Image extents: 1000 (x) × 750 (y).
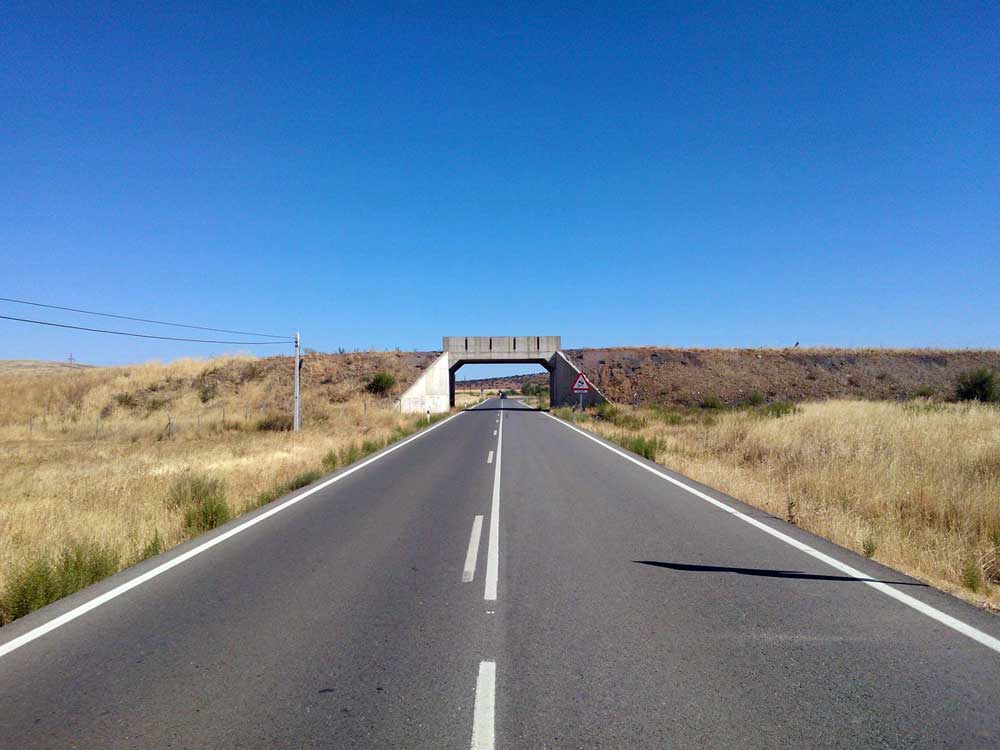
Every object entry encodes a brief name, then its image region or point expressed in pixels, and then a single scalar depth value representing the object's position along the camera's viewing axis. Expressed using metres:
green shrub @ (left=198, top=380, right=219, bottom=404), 53.50
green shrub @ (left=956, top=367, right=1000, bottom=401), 47.50
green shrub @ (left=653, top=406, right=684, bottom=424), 31.25
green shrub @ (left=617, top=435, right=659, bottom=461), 18.37
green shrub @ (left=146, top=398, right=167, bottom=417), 50.20
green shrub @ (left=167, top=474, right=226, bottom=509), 10.70
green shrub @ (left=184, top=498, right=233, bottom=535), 9.55
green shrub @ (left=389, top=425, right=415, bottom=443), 26.32
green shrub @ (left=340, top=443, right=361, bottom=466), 17.92
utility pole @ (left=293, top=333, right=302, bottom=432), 27.60
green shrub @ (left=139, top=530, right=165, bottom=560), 7.79
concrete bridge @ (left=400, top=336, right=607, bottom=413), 56.06
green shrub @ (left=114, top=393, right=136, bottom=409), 51.83
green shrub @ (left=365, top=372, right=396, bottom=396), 52.94
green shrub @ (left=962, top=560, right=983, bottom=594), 6.02
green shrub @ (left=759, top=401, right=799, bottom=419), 28.63
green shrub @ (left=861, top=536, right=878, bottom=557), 7.37
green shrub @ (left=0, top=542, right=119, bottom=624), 5.70
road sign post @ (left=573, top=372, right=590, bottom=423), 33.88
